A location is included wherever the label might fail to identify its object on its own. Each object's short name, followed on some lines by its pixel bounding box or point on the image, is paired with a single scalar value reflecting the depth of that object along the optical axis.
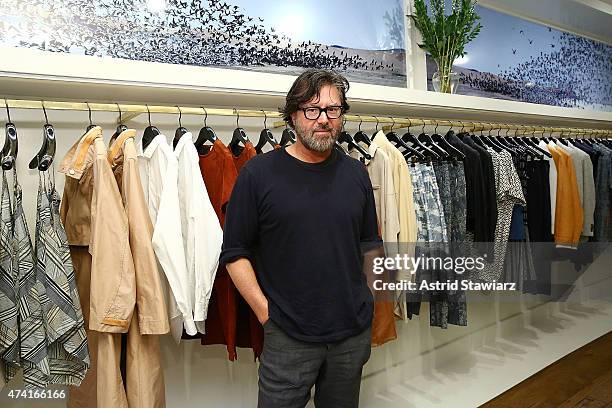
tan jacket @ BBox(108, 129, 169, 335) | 1.59
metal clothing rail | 1.61
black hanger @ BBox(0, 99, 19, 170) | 1.49
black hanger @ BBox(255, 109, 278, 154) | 1.96
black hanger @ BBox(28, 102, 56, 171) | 1.54
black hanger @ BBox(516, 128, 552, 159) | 2.97
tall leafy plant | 2.84
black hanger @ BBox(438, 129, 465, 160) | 2.49
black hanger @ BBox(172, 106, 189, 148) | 1.88
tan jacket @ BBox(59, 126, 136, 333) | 1.52
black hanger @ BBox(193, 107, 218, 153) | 1.94
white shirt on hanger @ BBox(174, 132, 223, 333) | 1.71
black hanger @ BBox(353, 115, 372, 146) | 2.38
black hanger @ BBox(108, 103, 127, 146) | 1.81
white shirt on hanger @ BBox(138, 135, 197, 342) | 1.65
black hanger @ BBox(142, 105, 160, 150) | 1.84
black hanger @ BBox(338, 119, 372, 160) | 2.22
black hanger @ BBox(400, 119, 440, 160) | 2.45
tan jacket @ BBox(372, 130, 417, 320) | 2.21
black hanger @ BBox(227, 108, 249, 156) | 1.96
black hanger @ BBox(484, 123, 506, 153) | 2.78
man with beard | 1.55
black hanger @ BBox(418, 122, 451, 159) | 2.49
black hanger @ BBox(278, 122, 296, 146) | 2.02
